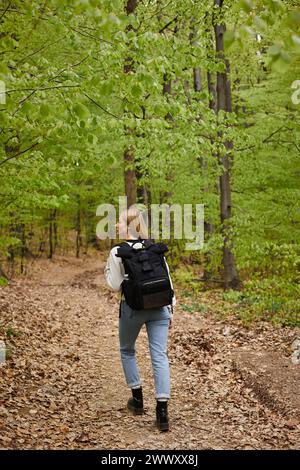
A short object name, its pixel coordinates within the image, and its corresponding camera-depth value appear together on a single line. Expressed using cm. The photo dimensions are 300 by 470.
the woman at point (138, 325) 556
